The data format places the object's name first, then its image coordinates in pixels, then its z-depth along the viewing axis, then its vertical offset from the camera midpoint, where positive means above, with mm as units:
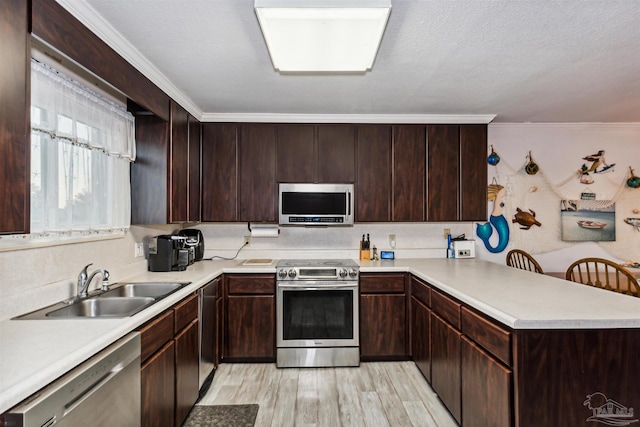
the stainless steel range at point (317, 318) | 2977 -916
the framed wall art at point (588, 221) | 3619 -65
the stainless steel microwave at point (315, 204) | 3254 +103
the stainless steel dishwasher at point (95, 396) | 979 -613
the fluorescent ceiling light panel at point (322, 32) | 1477 +898
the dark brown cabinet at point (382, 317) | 3035 -918
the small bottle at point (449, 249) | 3560 -362
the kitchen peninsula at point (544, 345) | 1246 -519
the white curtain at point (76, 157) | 1699 +347
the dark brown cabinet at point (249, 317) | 3008 -910
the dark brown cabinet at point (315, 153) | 3340 +608
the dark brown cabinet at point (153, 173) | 2590 +321
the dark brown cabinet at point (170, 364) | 1643 -838
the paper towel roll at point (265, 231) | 3477 -167
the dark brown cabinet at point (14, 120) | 1155 +331
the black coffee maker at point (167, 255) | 2703 -330
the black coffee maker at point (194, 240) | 3266 -248
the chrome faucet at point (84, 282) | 1913 -386
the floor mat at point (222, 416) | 2184 -1343
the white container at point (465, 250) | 3498 -363
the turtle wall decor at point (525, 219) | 3623 -45
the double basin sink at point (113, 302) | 1698 -498
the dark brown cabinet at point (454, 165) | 3359 +492
